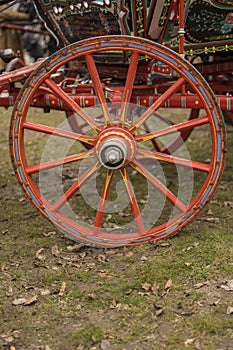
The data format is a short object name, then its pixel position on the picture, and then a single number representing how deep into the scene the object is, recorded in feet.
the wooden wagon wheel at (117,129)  11.03
